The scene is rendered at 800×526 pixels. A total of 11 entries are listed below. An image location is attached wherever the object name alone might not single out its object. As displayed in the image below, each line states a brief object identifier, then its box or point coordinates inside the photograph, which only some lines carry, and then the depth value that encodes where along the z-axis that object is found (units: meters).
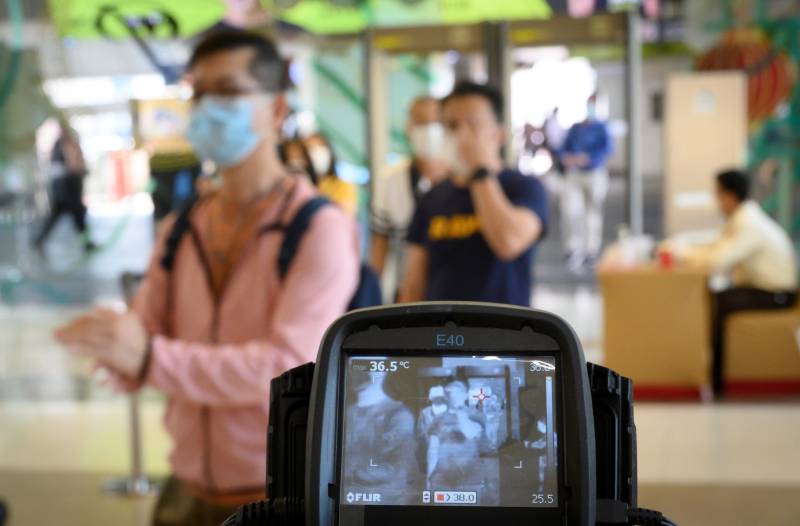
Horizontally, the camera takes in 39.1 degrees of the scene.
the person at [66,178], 5.59
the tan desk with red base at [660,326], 6.20
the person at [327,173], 6.24
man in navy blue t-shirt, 3.49
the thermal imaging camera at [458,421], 0.86
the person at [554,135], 7.51
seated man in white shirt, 6.42
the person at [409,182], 5.32
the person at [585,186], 7.92
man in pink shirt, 2.12
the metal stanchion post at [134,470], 4.63
